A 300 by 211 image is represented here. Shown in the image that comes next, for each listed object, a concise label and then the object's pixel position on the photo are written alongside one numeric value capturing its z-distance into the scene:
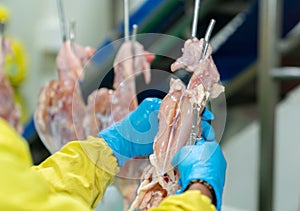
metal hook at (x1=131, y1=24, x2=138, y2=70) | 1.02
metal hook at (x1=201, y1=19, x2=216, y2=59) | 0.87
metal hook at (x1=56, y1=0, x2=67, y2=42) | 1.18
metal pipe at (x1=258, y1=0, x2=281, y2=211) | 1.60
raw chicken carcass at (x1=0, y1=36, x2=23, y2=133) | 1.40
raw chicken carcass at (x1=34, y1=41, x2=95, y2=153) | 1.21
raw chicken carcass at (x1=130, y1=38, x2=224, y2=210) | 0.86
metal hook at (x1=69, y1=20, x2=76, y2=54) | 1.18
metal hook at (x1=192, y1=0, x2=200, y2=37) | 0.89
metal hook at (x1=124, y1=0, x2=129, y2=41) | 1.11
